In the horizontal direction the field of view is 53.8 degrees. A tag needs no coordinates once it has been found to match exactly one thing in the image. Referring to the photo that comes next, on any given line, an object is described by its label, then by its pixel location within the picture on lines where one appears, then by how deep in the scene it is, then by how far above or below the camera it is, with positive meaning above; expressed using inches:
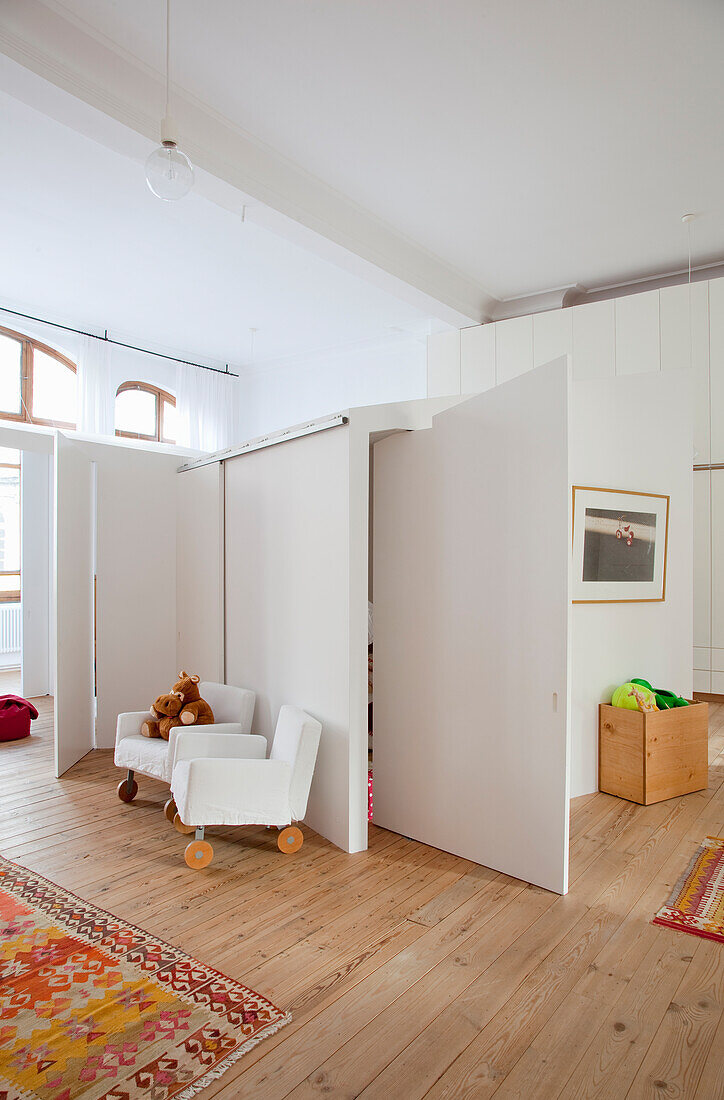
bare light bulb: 99.6 +53.3
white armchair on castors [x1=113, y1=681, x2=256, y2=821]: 159.8 -42.7
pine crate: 167.0 -47.5
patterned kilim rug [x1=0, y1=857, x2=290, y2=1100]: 79.4 -58.6
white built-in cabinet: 255.3 +73.7
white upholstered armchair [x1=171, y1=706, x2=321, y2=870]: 134.8 -45.6
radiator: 351.3 -37.8
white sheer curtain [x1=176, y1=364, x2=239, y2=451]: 365.4 +75.7
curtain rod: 300.5 +98.1
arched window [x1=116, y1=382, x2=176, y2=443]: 348.8 +70.4
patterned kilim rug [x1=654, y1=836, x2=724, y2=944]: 111.3 -57.8
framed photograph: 171.8 +2.2
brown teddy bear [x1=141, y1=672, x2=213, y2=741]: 168.2 -37.6
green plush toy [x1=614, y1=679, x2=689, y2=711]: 177.5 -36.3
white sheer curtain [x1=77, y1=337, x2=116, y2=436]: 318.7 +74.2
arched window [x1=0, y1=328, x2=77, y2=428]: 306.5 +74.6
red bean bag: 230.2 -54.2
